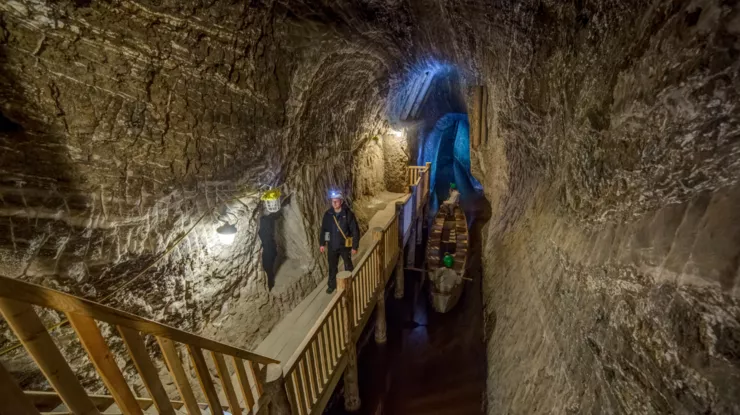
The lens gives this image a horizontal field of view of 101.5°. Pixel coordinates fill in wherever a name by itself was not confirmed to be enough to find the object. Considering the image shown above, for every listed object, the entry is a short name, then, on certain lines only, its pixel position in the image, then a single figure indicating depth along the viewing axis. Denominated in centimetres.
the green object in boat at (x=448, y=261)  1034
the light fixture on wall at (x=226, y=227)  513
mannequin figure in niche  746
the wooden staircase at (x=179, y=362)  128
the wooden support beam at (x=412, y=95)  1338
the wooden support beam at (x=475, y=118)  908
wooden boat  960
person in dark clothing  566
